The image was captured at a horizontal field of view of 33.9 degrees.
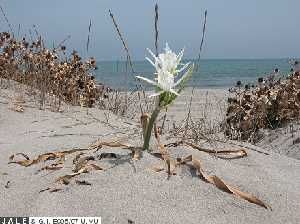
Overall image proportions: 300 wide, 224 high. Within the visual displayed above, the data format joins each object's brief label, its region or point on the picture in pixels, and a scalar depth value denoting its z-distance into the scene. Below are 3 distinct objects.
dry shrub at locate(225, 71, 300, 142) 4.96
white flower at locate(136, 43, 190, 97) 2.14
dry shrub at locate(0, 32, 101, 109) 5.16
